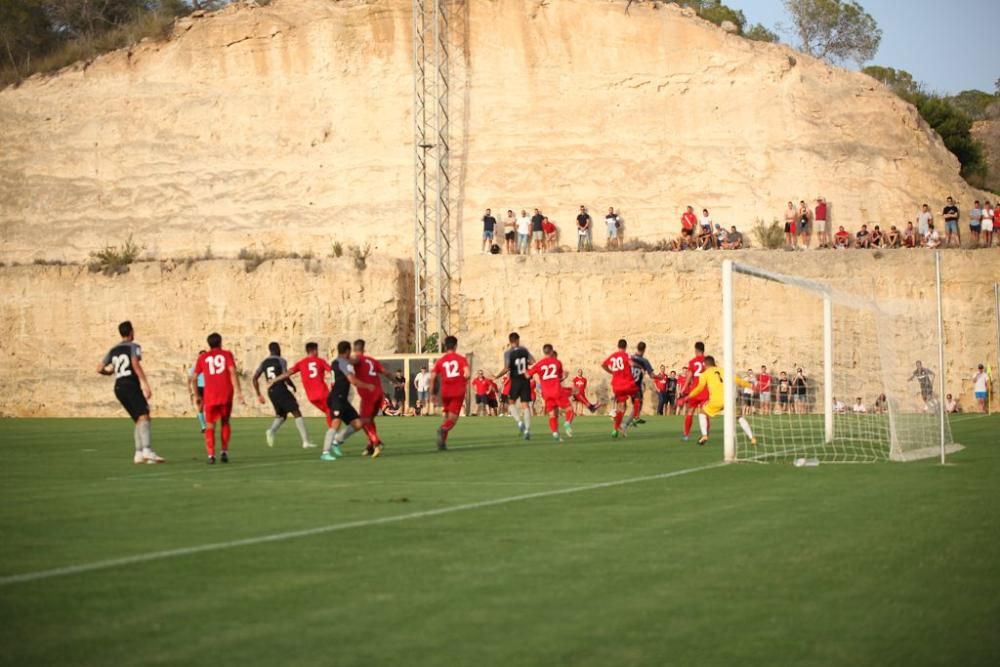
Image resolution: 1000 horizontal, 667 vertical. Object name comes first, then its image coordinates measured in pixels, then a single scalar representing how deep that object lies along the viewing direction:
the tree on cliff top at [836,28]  82.94
